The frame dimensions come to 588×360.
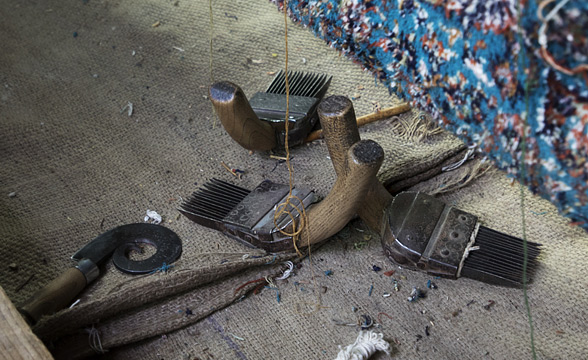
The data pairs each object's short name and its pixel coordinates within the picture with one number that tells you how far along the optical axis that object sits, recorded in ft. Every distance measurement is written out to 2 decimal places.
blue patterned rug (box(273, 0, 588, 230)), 1.69
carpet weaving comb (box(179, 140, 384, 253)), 3.08
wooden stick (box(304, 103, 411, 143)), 4.33
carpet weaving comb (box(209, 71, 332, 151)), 3.72
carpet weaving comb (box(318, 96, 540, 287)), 3.25
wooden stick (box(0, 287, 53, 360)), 2.49
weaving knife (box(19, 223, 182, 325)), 3.09
